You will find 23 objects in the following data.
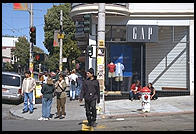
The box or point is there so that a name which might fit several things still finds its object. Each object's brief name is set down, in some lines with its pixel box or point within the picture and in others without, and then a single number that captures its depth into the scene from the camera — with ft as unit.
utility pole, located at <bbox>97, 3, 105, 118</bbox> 41.42
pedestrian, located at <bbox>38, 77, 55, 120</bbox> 39.63
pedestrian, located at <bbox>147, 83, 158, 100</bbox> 55.25
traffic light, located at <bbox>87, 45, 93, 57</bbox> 44.43
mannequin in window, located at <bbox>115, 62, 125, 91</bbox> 62.18
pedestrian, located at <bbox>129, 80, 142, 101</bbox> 56.24
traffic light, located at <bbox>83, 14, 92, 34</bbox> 43.11
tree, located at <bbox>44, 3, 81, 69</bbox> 150.00
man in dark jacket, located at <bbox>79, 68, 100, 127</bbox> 32.71
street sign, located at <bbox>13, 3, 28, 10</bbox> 51.14
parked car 54.49
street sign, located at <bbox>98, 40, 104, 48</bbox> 41.55
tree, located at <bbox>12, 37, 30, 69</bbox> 170.08
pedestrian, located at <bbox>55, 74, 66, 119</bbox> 40.27
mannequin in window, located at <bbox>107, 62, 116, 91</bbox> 60.54
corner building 58.49
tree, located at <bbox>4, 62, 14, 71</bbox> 150.40
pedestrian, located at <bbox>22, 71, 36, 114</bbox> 44.29
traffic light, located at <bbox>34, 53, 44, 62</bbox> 56.79
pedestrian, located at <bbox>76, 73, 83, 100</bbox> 59.41
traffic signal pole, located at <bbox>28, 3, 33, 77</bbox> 57.72
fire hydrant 42.55
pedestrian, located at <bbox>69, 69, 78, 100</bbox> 58.29
